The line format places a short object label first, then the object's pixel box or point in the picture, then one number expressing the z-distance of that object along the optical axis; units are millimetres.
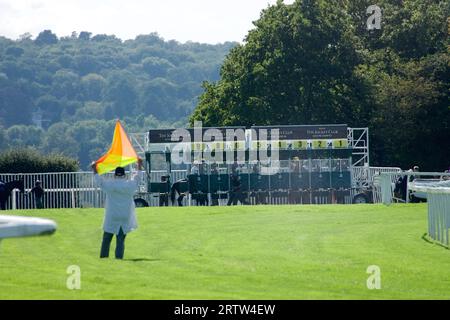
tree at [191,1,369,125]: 73562
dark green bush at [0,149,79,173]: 66438
